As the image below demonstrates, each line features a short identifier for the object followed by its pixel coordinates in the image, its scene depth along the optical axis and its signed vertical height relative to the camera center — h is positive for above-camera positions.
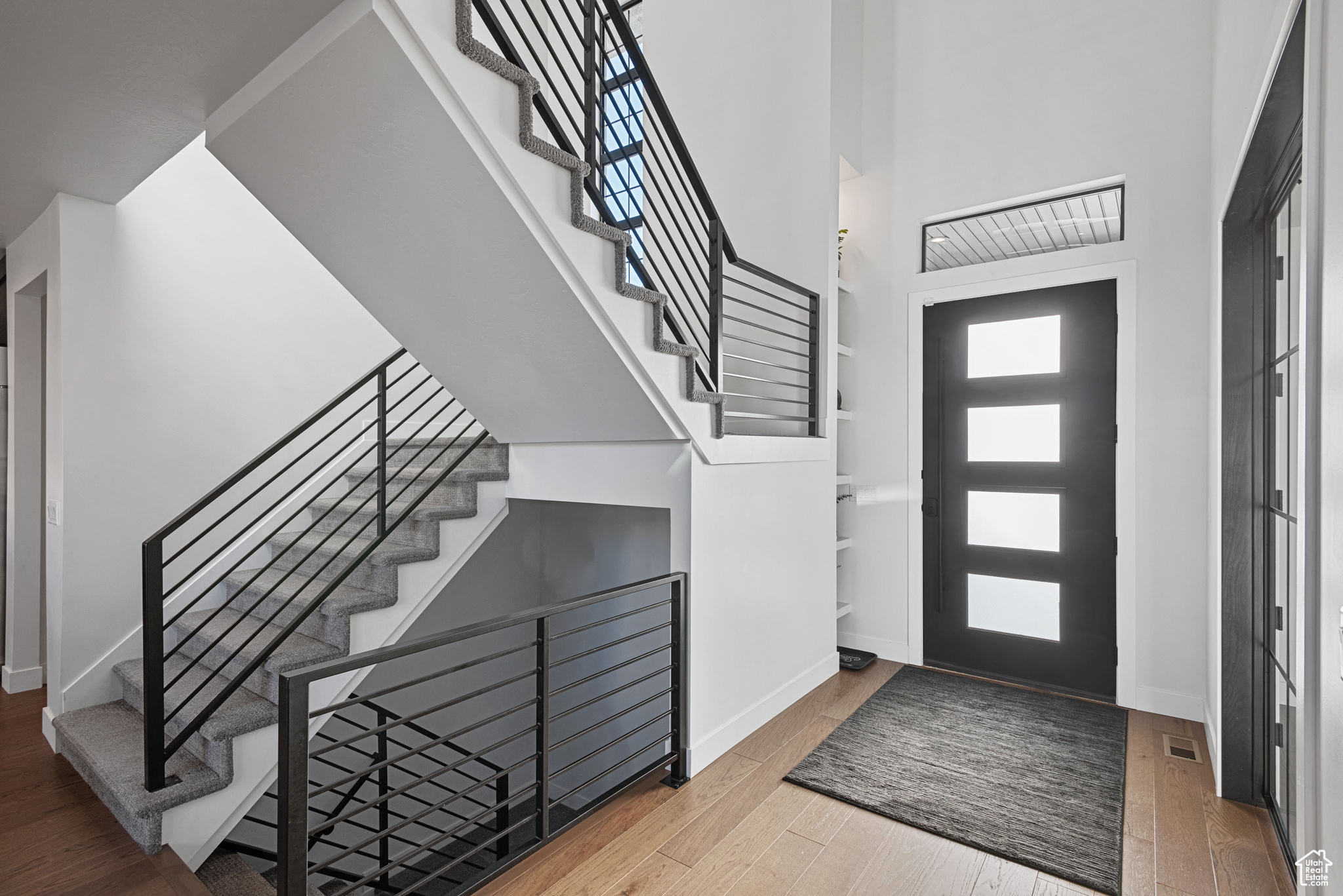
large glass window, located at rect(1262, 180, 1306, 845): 1.86 -0.14
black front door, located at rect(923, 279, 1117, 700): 3.44 -0.20
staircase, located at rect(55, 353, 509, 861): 2.30 -0.74
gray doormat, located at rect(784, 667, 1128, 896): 2.21 -1.29
